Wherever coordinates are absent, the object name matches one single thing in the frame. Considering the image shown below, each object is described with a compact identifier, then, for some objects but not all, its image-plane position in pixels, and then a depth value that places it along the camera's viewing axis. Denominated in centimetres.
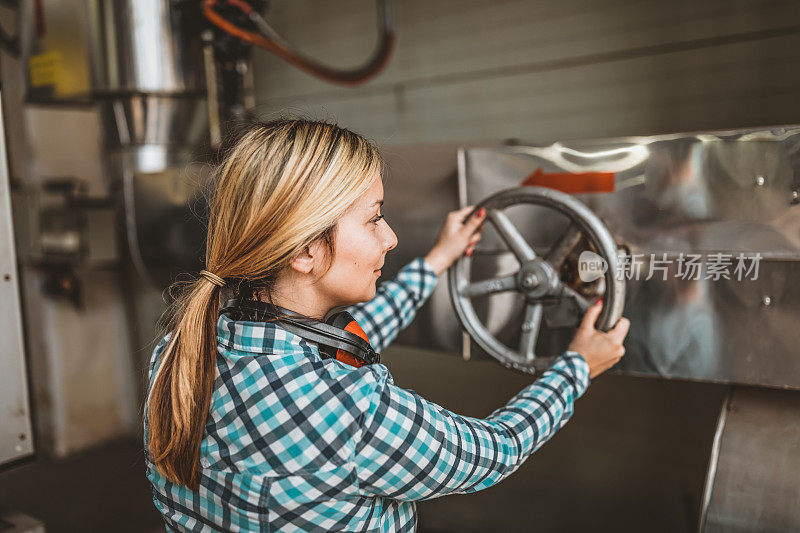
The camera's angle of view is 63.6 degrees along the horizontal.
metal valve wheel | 116
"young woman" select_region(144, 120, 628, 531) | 80
